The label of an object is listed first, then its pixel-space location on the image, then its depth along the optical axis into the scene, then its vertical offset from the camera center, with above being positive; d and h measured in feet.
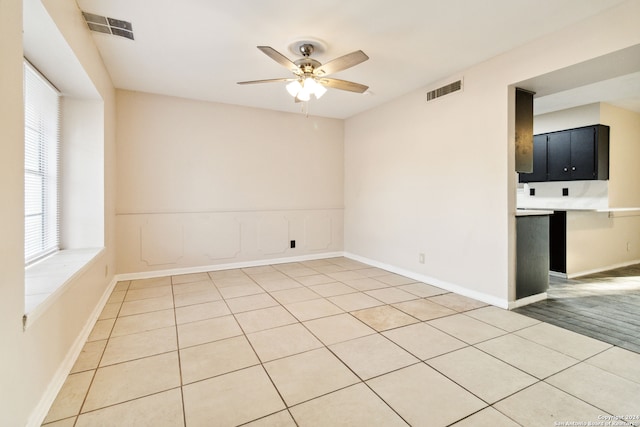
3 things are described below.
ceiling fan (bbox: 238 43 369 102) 8.41 +4.05
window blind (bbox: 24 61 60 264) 7.97 +1.31
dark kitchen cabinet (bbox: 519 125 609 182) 15.17 +2.88
